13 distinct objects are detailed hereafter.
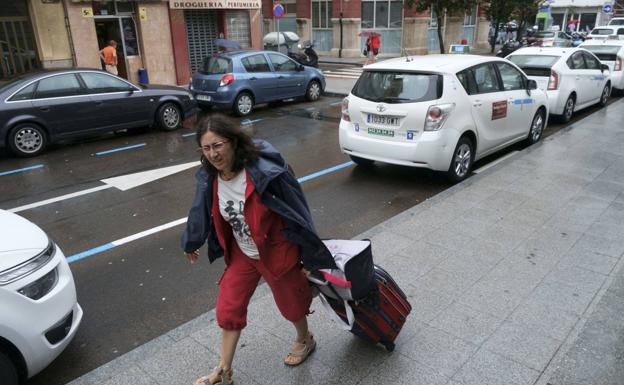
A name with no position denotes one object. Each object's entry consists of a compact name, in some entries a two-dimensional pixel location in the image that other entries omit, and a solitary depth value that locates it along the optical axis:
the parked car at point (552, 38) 27.77
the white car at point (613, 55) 14.50
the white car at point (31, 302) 2.90
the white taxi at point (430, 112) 6.78
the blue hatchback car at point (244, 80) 12.41
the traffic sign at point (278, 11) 18.55
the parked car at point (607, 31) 28.31
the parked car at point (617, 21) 33.33
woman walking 2.69
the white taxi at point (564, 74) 10.74
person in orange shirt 14.90
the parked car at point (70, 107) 9.01
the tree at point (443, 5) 18.42
